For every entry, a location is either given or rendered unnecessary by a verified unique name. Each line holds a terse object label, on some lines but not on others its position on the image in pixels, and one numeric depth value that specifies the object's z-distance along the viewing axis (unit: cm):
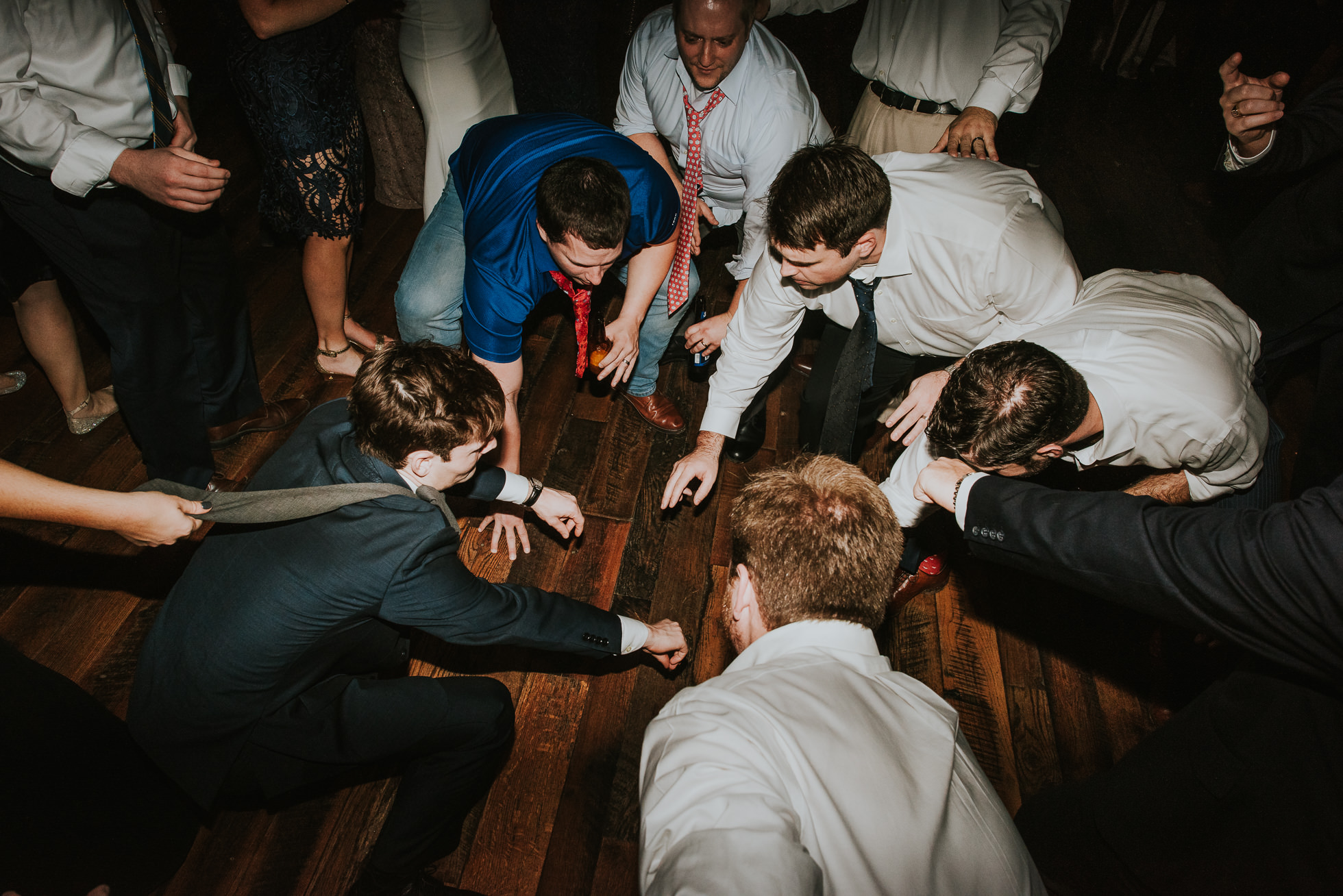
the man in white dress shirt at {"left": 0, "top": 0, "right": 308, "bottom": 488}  162
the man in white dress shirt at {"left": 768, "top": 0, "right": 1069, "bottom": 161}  242
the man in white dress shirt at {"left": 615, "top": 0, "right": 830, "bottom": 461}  224
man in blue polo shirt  190
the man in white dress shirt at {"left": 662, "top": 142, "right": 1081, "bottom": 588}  182
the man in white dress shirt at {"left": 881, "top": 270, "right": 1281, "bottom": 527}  156
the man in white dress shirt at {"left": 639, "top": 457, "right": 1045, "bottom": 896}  95
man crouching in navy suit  129
